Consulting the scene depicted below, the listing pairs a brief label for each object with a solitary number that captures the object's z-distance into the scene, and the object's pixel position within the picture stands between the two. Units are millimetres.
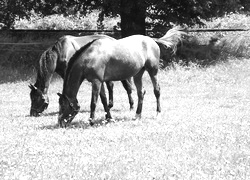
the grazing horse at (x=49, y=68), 13828
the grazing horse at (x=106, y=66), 11000
